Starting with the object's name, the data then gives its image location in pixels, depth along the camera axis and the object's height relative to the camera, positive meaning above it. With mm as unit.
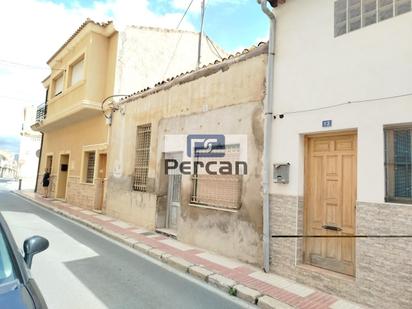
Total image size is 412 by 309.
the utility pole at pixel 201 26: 11929 +6392
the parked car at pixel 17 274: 2059 -791
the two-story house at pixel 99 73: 12984 +4520
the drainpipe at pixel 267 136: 5727 +911
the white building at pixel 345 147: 4258 +642
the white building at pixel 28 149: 35969 +2632
